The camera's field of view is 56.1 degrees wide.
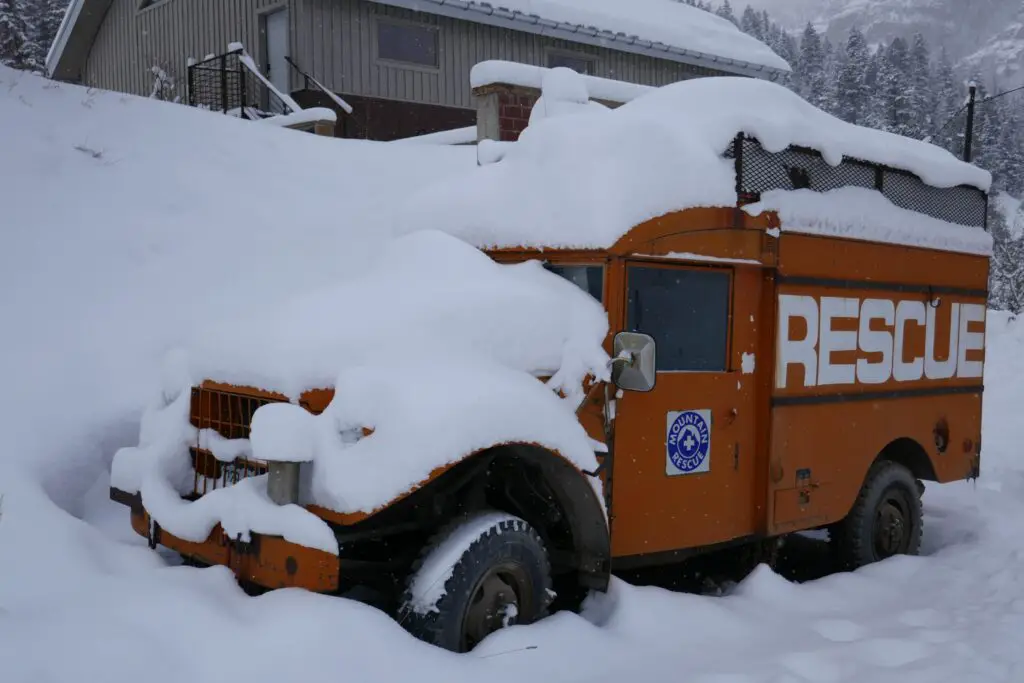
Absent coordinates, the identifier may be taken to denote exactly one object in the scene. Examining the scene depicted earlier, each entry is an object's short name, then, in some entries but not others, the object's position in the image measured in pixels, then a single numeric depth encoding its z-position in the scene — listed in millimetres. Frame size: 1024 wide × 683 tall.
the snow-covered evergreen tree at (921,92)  66381
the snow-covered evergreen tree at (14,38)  19684
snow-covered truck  3646
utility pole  20703
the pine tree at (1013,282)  21788
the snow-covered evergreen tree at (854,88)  68562
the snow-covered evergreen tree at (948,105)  67750
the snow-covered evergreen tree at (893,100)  64581
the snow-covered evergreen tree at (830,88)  69562
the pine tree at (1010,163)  72312
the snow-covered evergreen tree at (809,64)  81019
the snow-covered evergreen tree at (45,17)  37344
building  17938
